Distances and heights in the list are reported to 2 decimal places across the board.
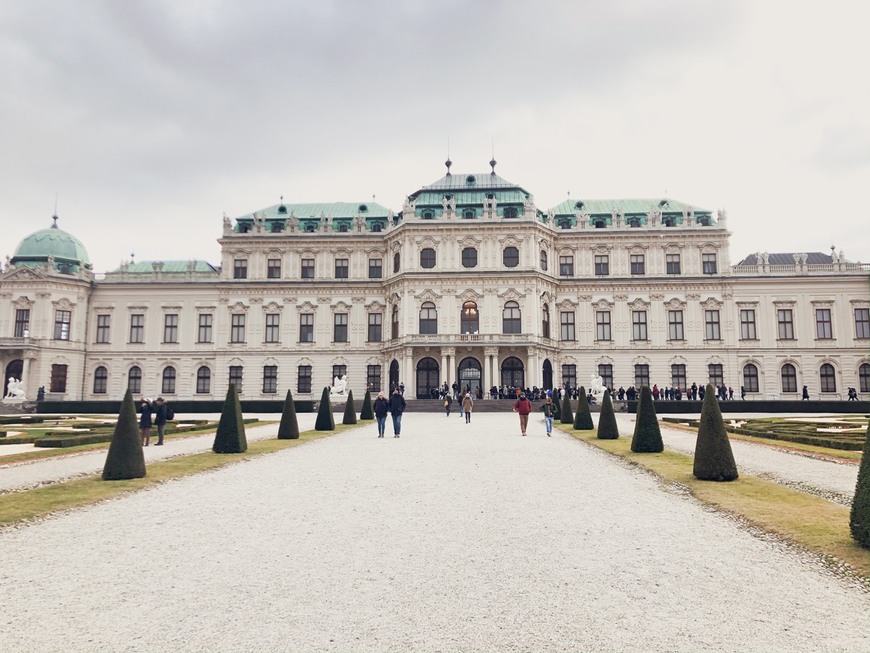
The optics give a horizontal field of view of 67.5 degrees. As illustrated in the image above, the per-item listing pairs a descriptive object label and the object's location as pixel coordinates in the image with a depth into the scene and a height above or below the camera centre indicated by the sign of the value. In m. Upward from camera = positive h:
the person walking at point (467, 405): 29.70 -0.34
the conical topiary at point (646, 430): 17.02 -0.89
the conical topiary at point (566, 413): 30.28 -0.76
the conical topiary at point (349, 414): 30.39 -0.72
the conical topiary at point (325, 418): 26.17 -0.78
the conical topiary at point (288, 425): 22.17 -0.88
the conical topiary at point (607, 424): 21.42 -0.92
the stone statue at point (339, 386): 46.38 +0.90
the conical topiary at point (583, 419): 26.09 -0.90
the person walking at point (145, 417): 19.20 -0.49
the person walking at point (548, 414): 23.27 -0.61
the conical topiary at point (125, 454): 12.84 -1.05
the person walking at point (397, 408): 22.87 -0.35
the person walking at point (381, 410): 22.67 -0.43
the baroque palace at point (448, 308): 50.16 +7.15
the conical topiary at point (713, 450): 12.33 -1.04
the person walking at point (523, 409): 23.25 -0.43
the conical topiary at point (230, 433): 17.58 -0.90
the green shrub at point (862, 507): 7.29 -1.28
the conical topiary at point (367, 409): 34.91 -0.59
